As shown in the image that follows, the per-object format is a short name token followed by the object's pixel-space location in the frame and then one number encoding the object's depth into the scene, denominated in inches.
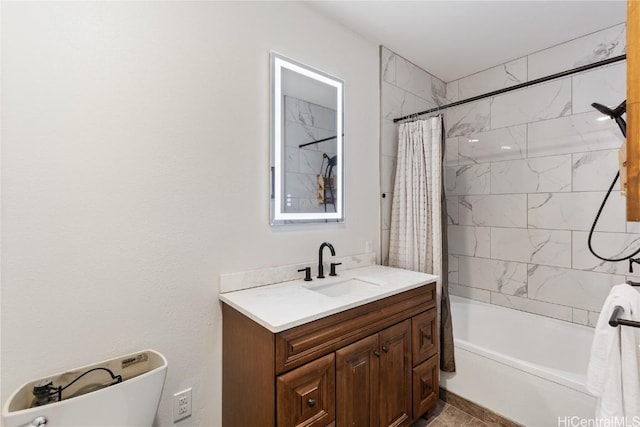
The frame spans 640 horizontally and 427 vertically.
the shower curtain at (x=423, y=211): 79.1
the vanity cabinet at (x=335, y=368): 43.7
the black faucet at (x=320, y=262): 69.2
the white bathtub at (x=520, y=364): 61.4
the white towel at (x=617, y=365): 35.4
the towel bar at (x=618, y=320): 33.6
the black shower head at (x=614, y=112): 48.6
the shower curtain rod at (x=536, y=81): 54.6
